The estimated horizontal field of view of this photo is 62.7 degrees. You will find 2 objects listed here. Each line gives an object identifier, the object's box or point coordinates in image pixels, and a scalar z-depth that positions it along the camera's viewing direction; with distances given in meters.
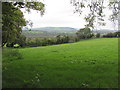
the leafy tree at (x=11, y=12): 7.95
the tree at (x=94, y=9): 7.77
